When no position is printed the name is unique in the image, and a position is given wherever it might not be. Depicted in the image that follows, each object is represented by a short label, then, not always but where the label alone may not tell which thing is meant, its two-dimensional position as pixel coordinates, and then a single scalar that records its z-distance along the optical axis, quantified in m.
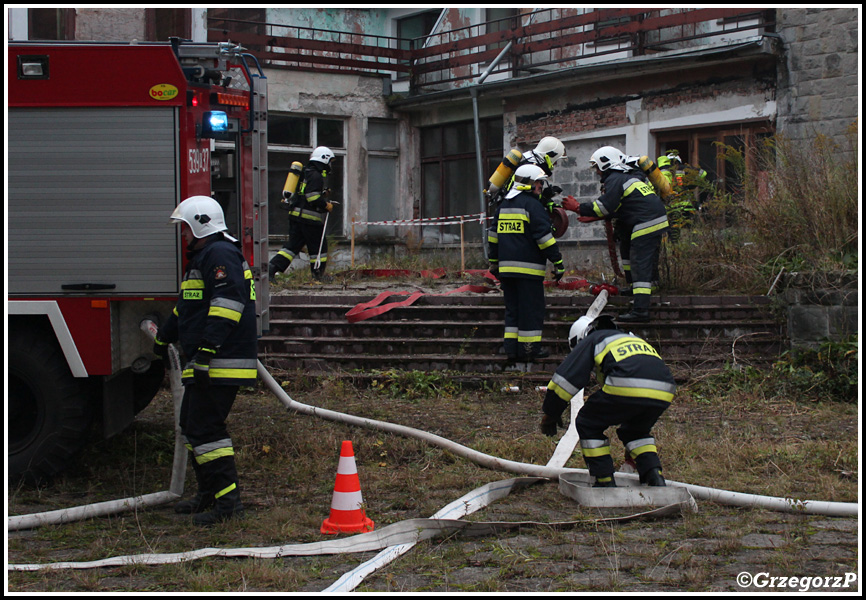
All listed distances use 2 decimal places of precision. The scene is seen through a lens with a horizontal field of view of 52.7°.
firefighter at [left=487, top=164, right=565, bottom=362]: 8.54
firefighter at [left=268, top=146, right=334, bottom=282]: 11.86
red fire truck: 5.57
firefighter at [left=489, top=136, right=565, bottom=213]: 9.03
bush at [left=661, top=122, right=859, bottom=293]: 8.91
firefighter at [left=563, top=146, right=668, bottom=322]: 9.01
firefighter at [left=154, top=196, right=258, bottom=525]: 4.98
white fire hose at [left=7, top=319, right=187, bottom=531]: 4.89
